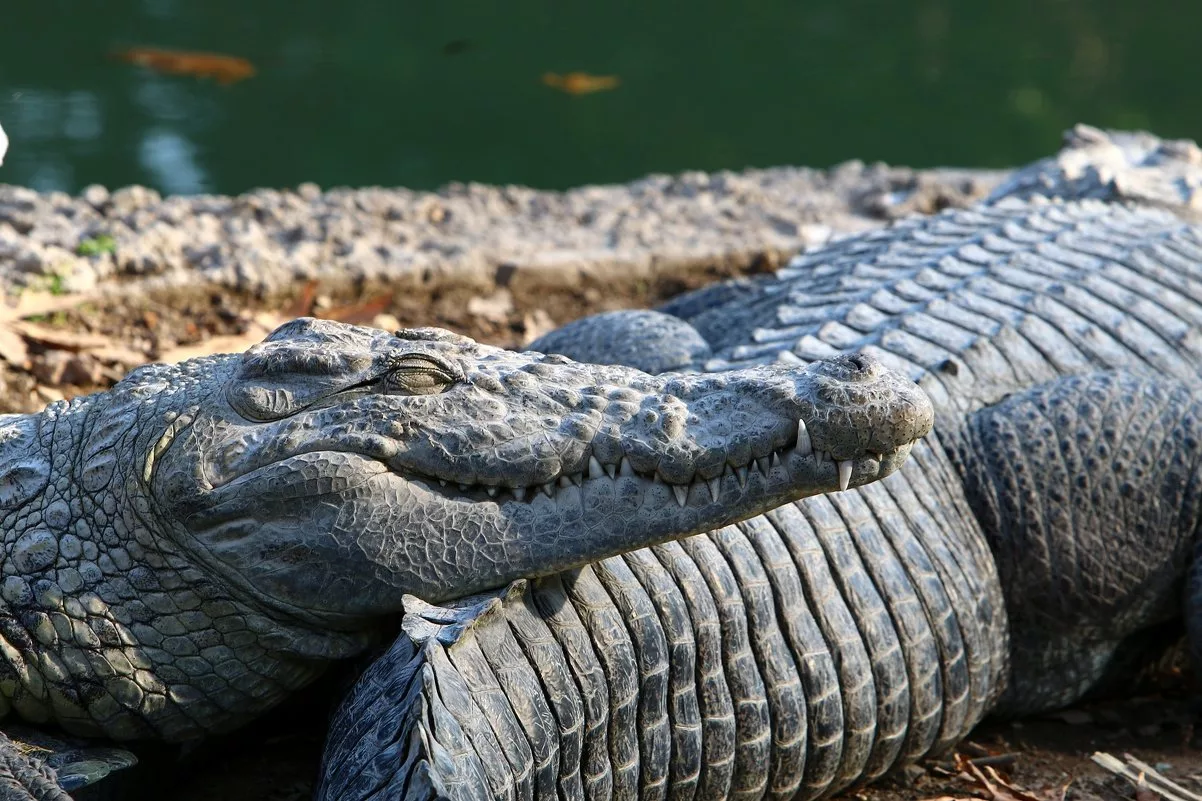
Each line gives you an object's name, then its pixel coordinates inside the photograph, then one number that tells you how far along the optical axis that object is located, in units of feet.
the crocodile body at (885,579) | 15.47
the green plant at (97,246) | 35.52
